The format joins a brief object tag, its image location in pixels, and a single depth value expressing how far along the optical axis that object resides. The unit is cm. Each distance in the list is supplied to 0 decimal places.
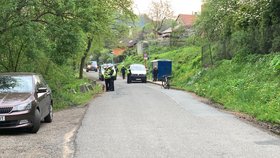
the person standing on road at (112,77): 3038
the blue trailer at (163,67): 4588
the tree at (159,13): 9350
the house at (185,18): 10801
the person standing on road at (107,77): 3023
